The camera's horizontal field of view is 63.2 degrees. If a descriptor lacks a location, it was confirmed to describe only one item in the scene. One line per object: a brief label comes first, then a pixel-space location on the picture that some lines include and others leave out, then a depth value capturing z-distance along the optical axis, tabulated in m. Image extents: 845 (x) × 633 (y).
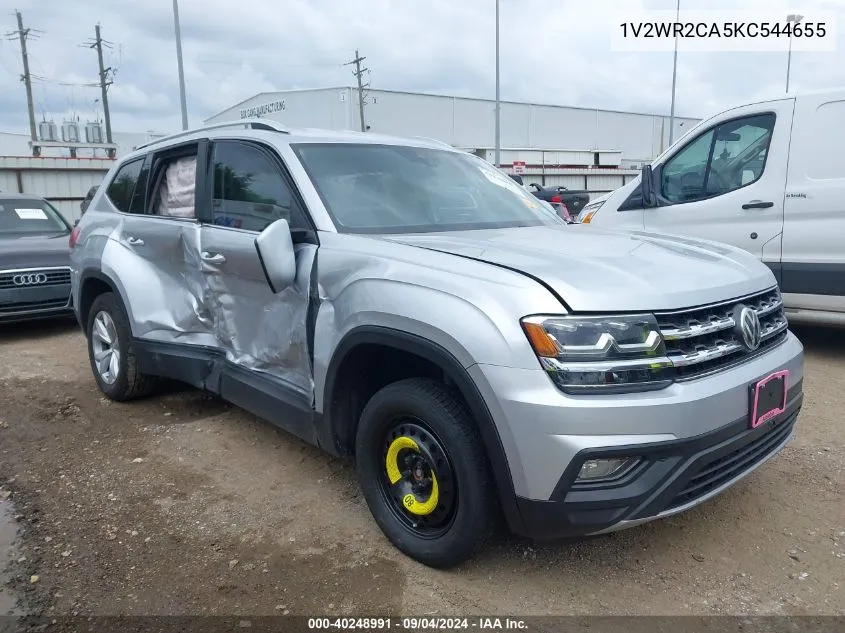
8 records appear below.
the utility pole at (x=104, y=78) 44.72
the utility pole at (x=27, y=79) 42.22
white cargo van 5.24
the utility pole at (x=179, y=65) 17.66
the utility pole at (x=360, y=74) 49.58
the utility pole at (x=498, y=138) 25.41
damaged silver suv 2.27
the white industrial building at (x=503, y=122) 53.16
